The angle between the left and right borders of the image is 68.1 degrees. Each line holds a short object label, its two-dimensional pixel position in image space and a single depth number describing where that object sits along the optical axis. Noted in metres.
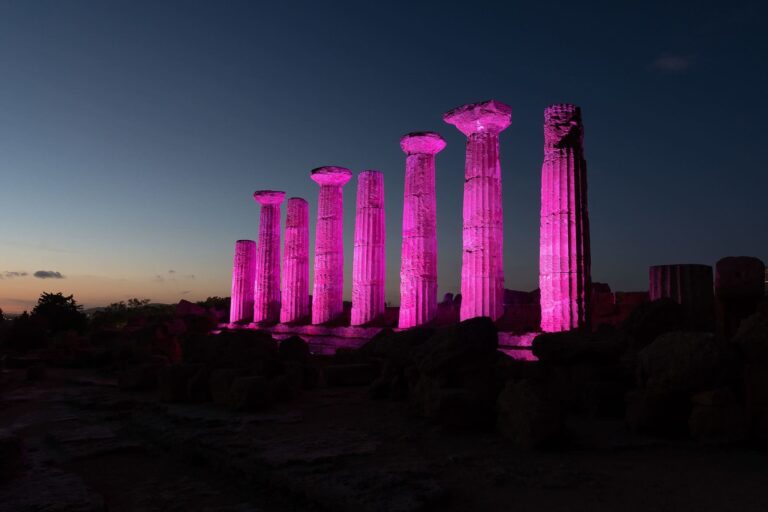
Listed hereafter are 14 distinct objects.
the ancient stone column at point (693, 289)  11.98
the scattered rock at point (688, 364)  6.36
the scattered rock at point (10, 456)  4.93
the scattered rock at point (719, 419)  5.99
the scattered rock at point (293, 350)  11.97
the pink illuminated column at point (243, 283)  26.80
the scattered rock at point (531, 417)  5.78
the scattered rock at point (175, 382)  9.10
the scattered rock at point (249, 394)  8.05
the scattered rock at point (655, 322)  8.70
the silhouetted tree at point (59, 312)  24.42
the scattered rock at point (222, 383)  8.55
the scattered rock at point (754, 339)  6.22
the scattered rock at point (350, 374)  11.37
